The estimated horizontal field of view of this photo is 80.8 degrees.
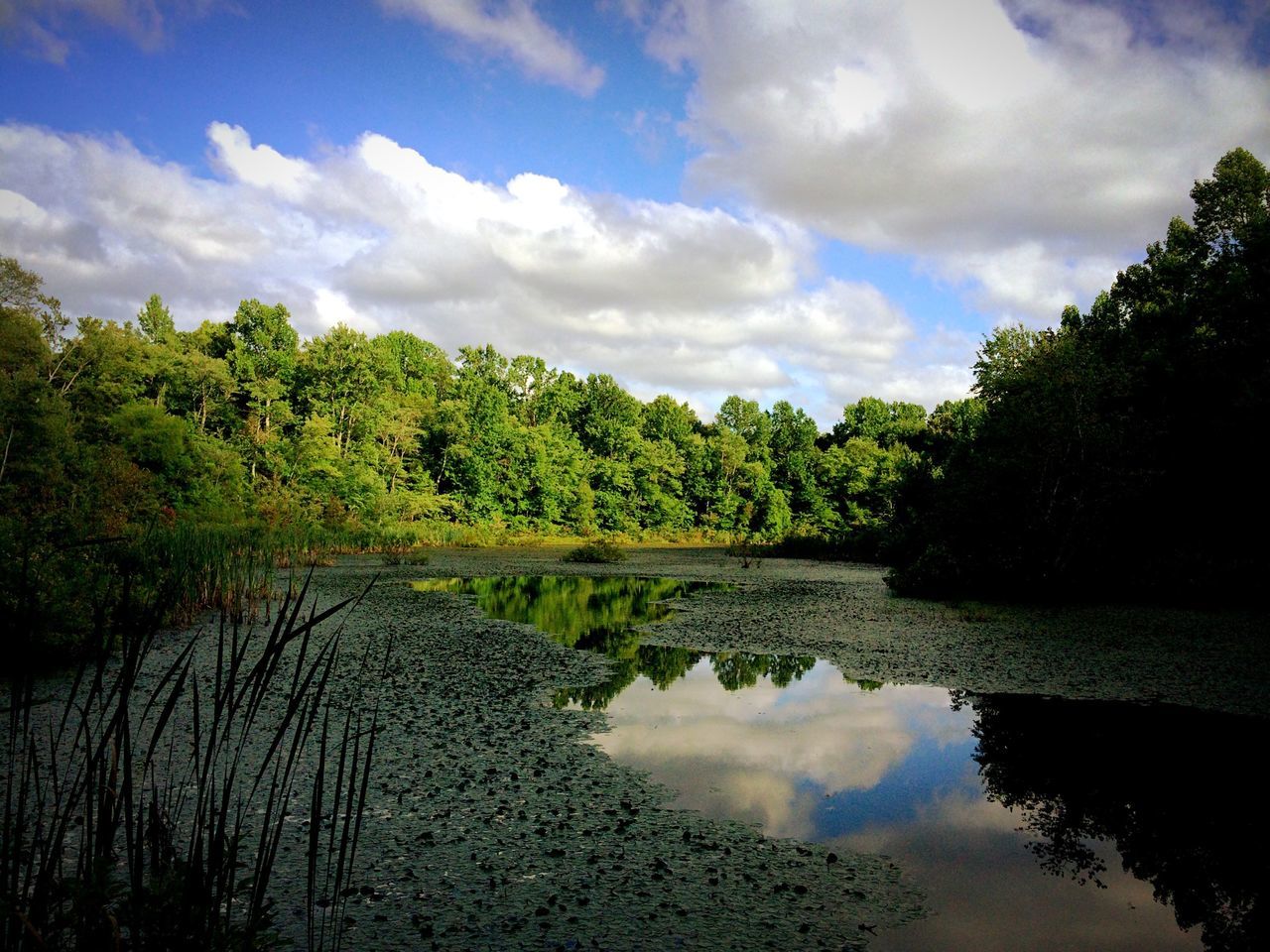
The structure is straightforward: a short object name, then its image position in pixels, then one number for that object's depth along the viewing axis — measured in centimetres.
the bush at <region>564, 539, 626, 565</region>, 2417
